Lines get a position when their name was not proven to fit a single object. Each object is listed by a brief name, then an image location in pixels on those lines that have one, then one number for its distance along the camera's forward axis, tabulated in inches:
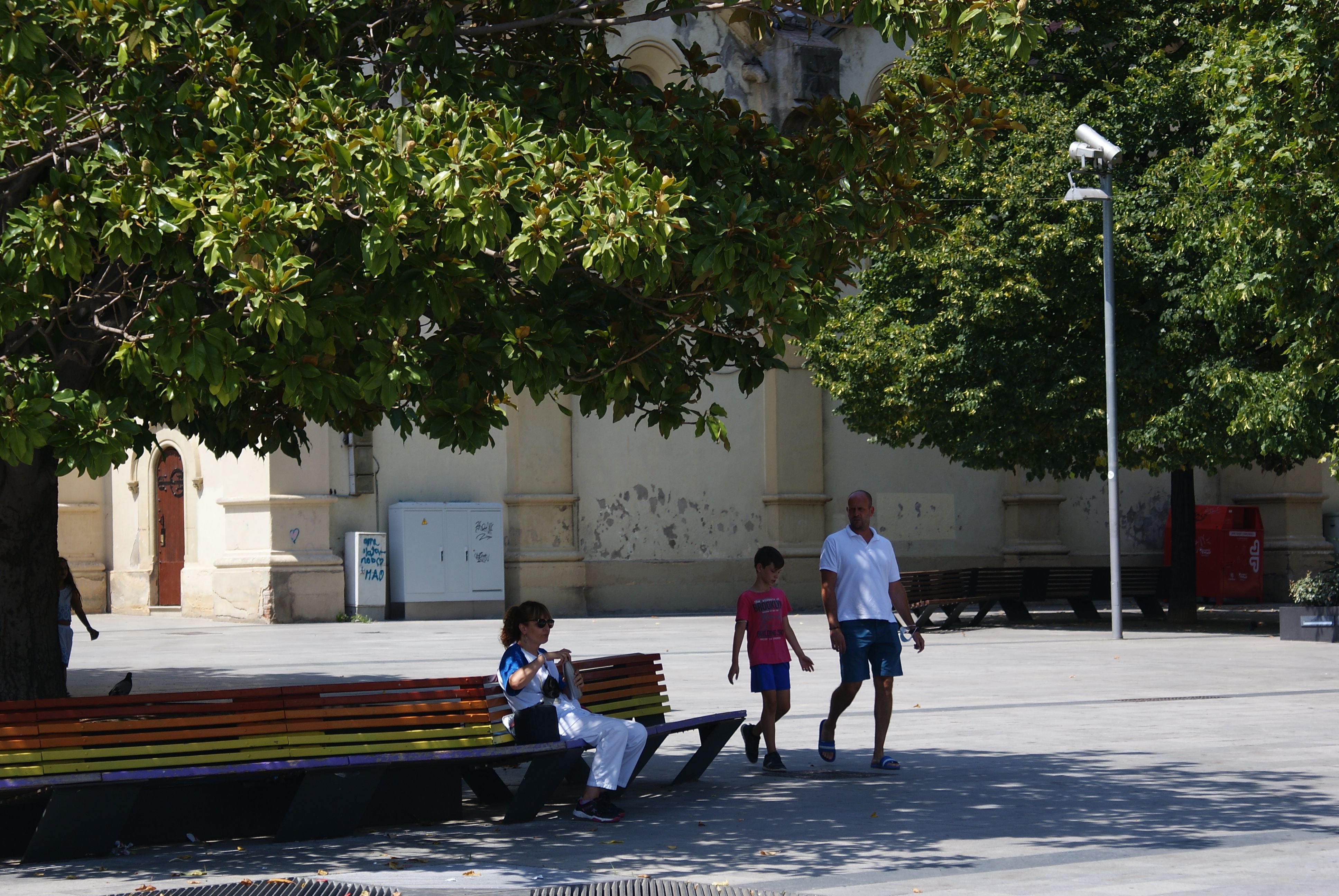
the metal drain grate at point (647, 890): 478.3
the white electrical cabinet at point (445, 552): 2005.4
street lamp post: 1455.5
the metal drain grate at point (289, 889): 481.4
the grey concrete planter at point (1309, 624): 1492.4
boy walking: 730.8
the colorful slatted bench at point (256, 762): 533.0
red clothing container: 2292.1
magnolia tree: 442.3
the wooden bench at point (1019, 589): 1738.4
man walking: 721.6
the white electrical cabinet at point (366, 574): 1966.0
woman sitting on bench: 606.5
